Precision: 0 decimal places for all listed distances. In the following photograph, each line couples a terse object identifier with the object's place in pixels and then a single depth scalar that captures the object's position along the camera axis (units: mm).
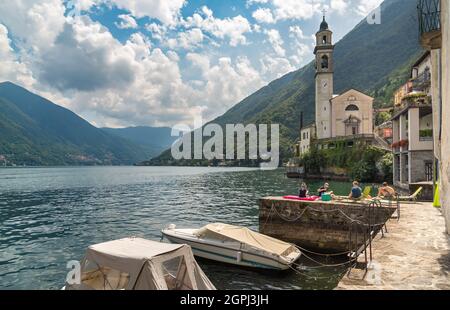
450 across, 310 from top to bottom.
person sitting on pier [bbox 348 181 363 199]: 23359
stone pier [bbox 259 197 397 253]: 20906
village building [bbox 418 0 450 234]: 12070
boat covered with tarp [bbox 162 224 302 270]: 16641
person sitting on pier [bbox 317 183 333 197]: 25841
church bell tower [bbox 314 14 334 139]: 95875
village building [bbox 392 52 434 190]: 39406
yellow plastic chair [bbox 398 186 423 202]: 26819
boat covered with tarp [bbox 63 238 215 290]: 9898
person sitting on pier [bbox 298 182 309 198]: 24312
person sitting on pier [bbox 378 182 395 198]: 25797
